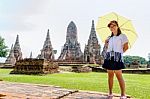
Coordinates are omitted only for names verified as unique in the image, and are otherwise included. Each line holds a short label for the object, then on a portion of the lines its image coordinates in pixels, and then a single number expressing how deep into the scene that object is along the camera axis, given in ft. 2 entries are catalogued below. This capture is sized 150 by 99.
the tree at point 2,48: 116.95
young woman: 10.25
